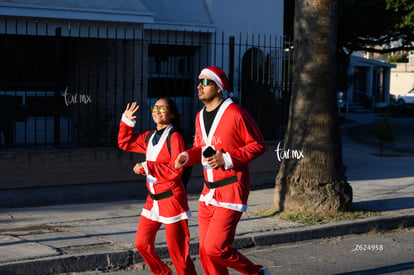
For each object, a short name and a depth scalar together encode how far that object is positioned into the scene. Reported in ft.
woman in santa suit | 19.70
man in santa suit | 18.30
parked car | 167.07
